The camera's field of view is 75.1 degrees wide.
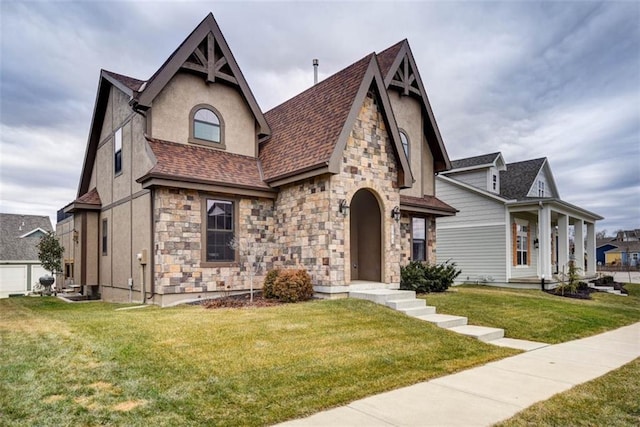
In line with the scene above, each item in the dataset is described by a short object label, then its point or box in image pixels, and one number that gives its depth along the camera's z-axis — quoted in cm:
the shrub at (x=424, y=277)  1323
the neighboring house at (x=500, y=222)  1986
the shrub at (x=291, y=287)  1072
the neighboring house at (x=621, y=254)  6304
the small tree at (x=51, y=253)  1863
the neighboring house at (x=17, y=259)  3170
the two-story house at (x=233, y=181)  1128
